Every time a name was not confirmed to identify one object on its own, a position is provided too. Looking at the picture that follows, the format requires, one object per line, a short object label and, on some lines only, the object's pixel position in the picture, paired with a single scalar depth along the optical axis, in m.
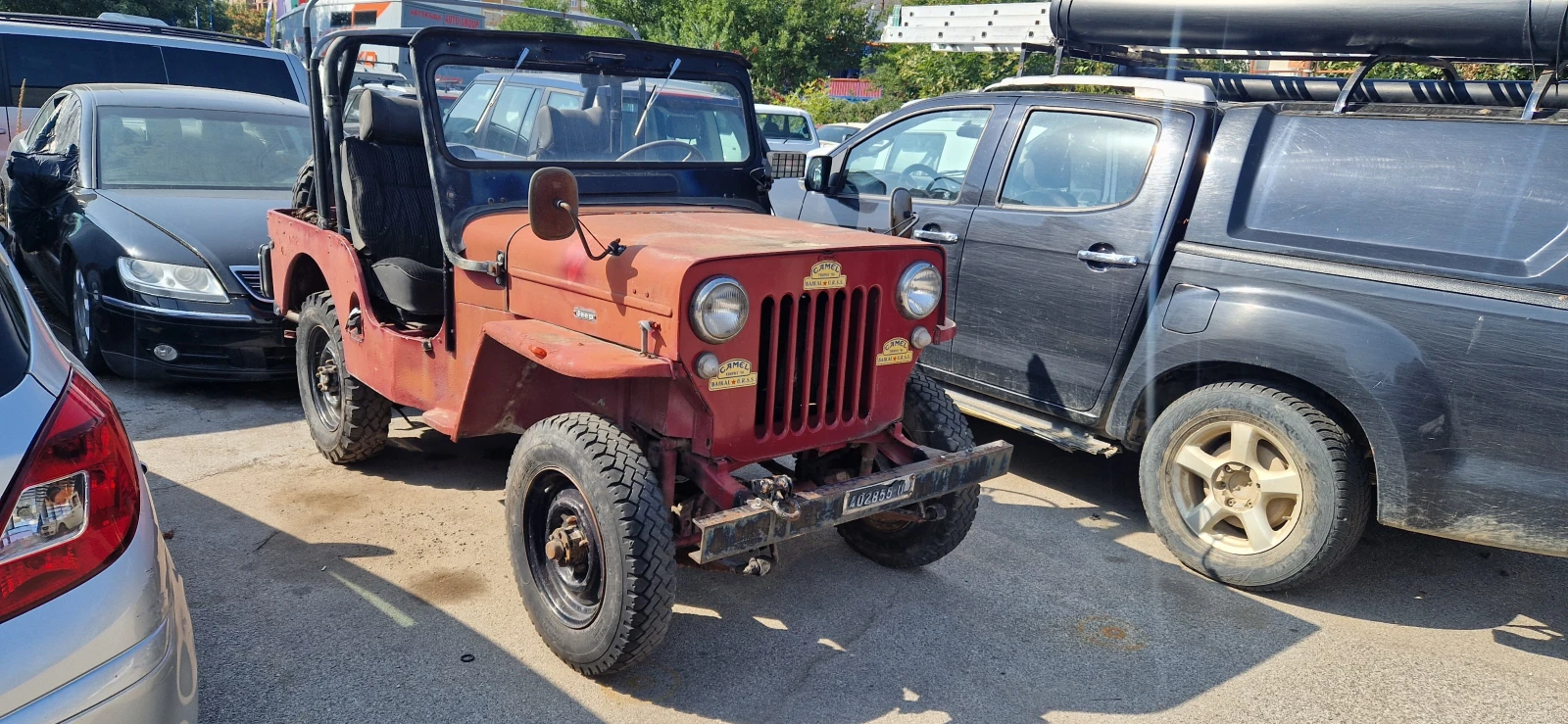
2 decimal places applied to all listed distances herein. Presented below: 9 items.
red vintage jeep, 3.11
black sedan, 5.79
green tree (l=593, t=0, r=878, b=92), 27.50
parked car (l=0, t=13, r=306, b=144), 9.05
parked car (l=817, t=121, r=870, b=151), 19.86
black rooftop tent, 4.01
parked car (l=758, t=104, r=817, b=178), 17.80
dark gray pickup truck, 3.61
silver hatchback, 1.89
